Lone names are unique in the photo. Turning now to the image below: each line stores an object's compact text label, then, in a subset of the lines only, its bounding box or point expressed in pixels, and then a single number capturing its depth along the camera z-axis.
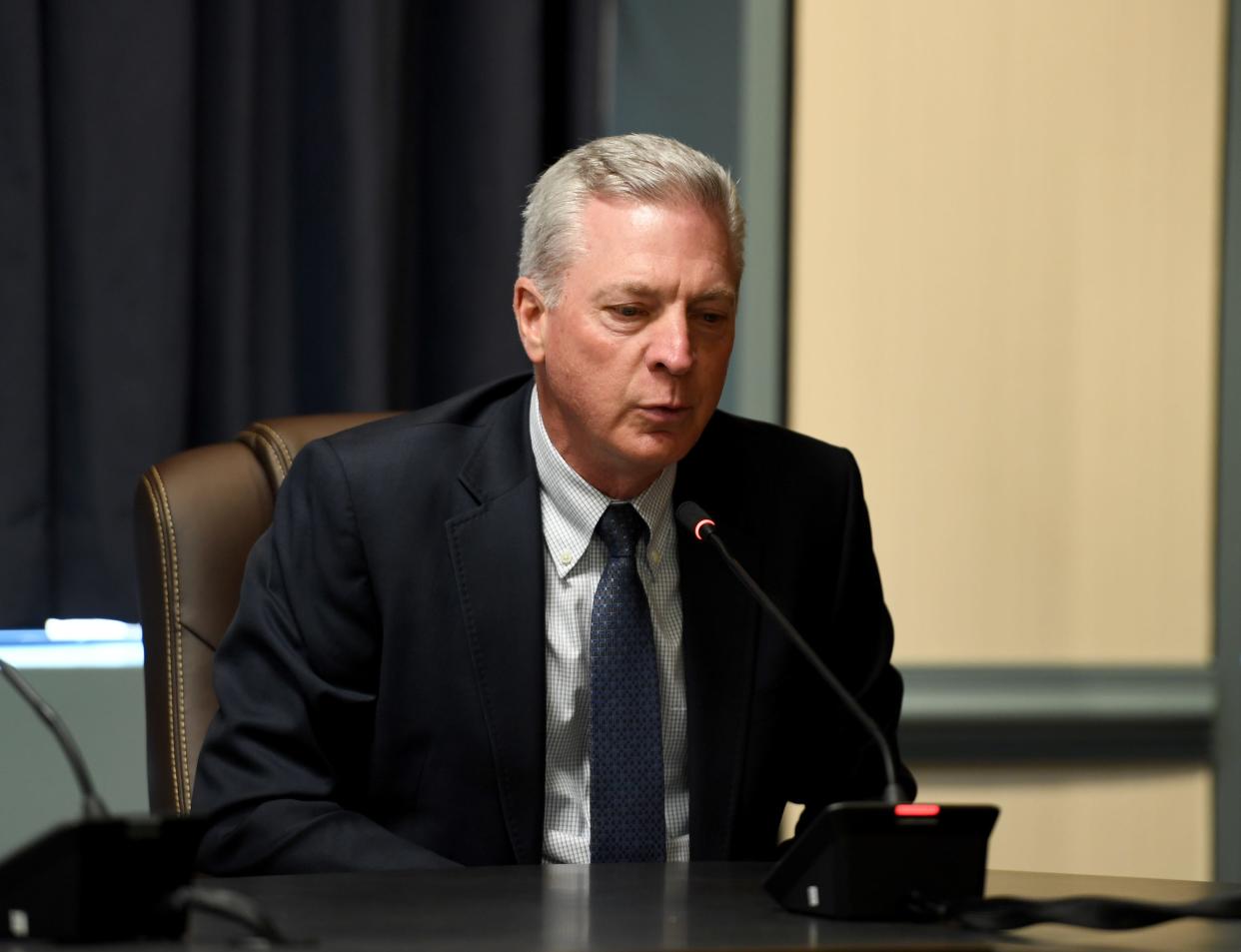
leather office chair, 6.29
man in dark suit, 6.23
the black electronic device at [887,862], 5.84
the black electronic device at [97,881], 5.71
